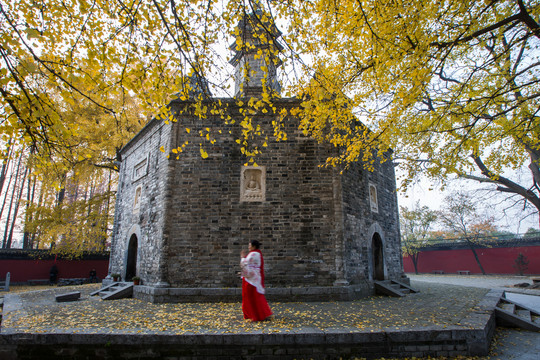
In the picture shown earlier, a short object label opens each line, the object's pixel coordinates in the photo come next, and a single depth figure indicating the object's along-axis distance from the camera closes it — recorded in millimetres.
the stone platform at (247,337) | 4508
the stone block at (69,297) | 8688
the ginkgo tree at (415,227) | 27234
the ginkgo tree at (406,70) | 4953
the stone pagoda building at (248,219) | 8305
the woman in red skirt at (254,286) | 5660
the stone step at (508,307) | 7410
